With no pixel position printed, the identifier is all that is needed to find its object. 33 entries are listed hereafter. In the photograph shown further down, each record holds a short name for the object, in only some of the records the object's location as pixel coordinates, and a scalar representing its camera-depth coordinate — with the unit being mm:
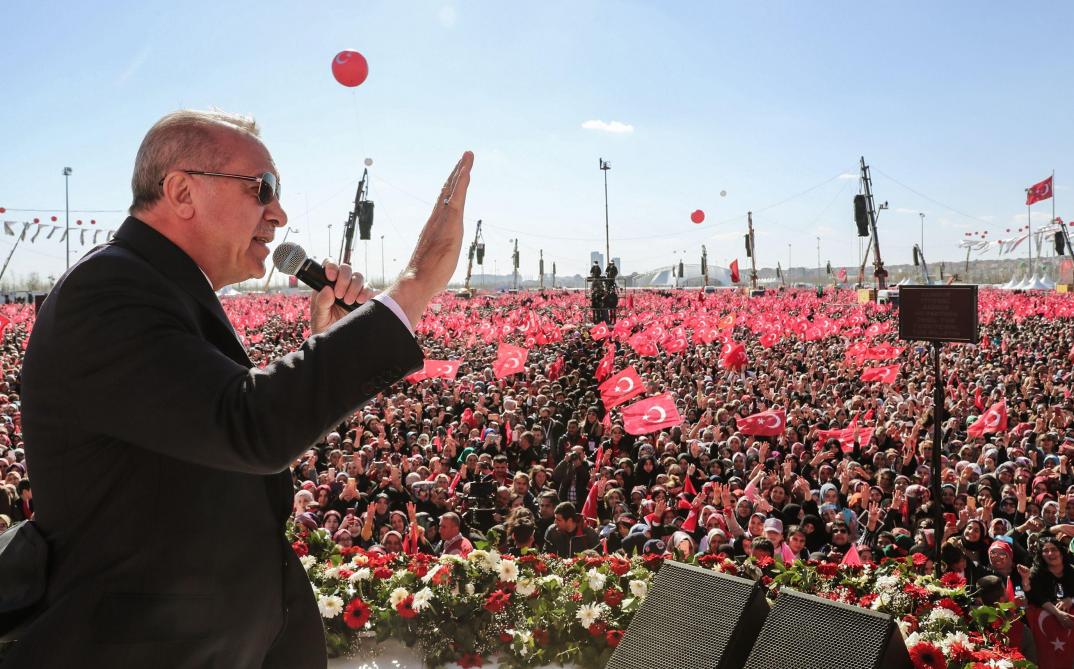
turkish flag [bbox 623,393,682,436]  11219
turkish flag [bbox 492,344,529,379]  16594
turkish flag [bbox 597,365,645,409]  13336
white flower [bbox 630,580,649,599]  3744
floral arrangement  3408
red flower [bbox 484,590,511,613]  3627
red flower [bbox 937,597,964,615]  3495
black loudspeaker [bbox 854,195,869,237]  36938
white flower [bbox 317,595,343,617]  3602
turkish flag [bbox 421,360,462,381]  14306
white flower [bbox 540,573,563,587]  3801
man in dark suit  1130
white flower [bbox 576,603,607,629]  3523
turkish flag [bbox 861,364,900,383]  15875
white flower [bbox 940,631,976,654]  3178
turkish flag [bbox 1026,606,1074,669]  5604
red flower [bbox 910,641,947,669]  3000
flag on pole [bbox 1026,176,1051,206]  56125
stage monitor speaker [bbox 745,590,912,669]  2475
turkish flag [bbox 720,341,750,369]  18406
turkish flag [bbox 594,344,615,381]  16844
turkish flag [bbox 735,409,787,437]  11453
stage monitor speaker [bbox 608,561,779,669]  2670
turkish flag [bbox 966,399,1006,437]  11734
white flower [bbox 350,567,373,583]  3938
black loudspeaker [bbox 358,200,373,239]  26141
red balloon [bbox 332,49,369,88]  5980
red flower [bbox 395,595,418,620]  3590
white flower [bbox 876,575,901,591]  3771
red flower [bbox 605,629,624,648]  3430
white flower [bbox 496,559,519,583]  3867
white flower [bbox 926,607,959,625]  3426
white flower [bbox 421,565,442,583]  3812
